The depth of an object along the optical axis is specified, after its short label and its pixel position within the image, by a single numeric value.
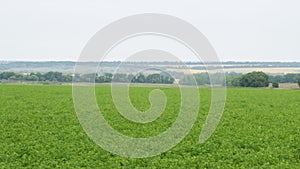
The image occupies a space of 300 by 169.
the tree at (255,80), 78.81
